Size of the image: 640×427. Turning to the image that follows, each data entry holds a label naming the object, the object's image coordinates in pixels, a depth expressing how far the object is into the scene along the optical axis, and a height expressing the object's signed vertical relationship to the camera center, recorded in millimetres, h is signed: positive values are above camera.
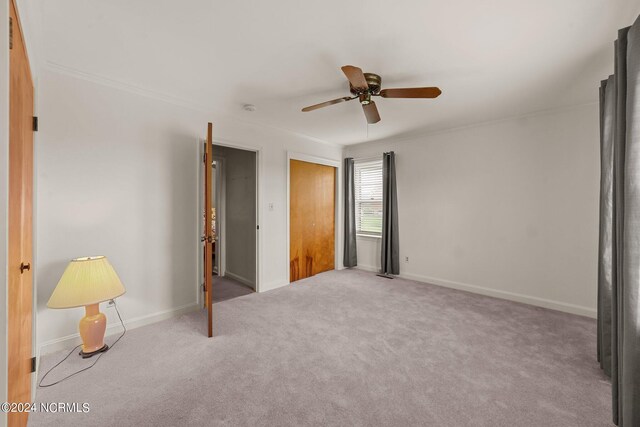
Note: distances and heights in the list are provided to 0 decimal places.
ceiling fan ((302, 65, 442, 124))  2078 +972
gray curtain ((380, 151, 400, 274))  4762 -114
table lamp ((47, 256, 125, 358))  2152 -616
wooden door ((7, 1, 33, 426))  1166 -72
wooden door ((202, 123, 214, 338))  2575 -172
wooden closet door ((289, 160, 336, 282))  4535 -122
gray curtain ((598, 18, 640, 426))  1300 -122
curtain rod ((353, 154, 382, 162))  5023 +949
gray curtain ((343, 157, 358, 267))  5297 -69
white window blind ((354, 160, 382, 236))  5180 +272
